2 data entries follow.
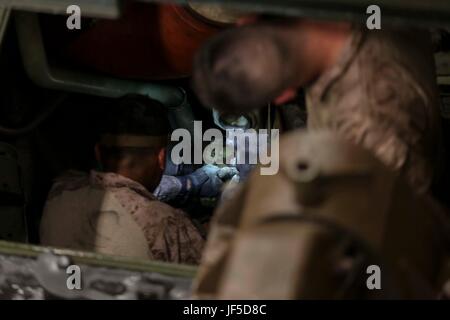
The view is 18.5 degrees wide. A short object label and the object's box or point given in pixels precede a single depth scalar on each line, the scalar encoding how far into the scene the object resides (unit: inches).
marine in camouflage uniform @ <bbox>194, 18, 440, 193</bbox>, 93.2
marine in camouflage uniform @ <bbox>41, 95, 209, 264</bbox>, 117.6
